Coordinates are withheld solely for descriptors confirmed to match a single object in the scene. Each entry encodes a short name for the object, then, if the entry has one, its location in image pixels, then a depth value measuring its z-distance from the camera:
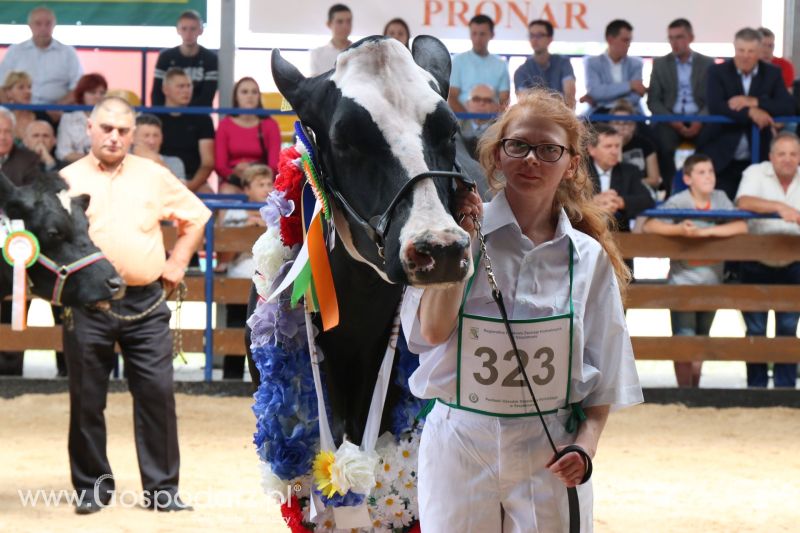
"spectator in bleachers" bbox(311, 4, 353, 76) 15.07
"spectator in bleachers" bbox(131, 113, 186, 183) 13.64
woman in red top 14.58
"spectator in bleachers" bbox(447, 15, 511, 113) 15.32
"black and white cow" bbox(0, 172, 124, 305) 8.53
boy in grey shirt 13.75
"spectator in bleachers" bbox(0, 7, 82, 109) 15.43
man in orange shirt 9.23
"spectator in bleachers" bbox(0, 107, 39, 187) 13.13
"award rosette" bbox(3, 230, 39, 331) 8.35
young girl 4.13
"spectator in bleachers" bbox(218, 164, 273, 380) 13.69
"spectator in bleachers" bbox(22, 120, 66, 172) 14.17
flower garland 5.45
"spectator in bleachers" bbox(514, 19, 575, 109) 15.03
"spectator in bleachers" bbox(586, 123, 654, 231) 13.33
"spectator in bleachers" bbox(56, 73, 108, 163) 14.43
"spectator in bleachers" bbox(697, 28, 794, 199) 14.48
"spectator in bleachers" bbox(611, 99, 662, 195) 14.25
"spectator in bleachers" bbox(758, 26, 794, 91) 15.22
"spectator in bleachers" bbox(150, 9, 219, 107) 15.38
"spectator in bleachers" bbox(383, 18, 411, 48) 14.79
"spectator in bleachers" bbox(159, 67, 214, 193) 14.82
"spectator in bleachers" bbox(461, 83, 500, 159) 14.73
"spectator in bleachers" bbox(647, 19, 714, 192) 15.25
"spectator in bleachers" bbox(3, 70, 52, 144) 14.80
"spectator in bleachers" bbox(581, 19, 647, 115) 15.14
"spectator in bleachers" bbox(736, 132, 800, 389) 13.63
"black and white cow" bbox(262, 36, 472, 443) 4.23
